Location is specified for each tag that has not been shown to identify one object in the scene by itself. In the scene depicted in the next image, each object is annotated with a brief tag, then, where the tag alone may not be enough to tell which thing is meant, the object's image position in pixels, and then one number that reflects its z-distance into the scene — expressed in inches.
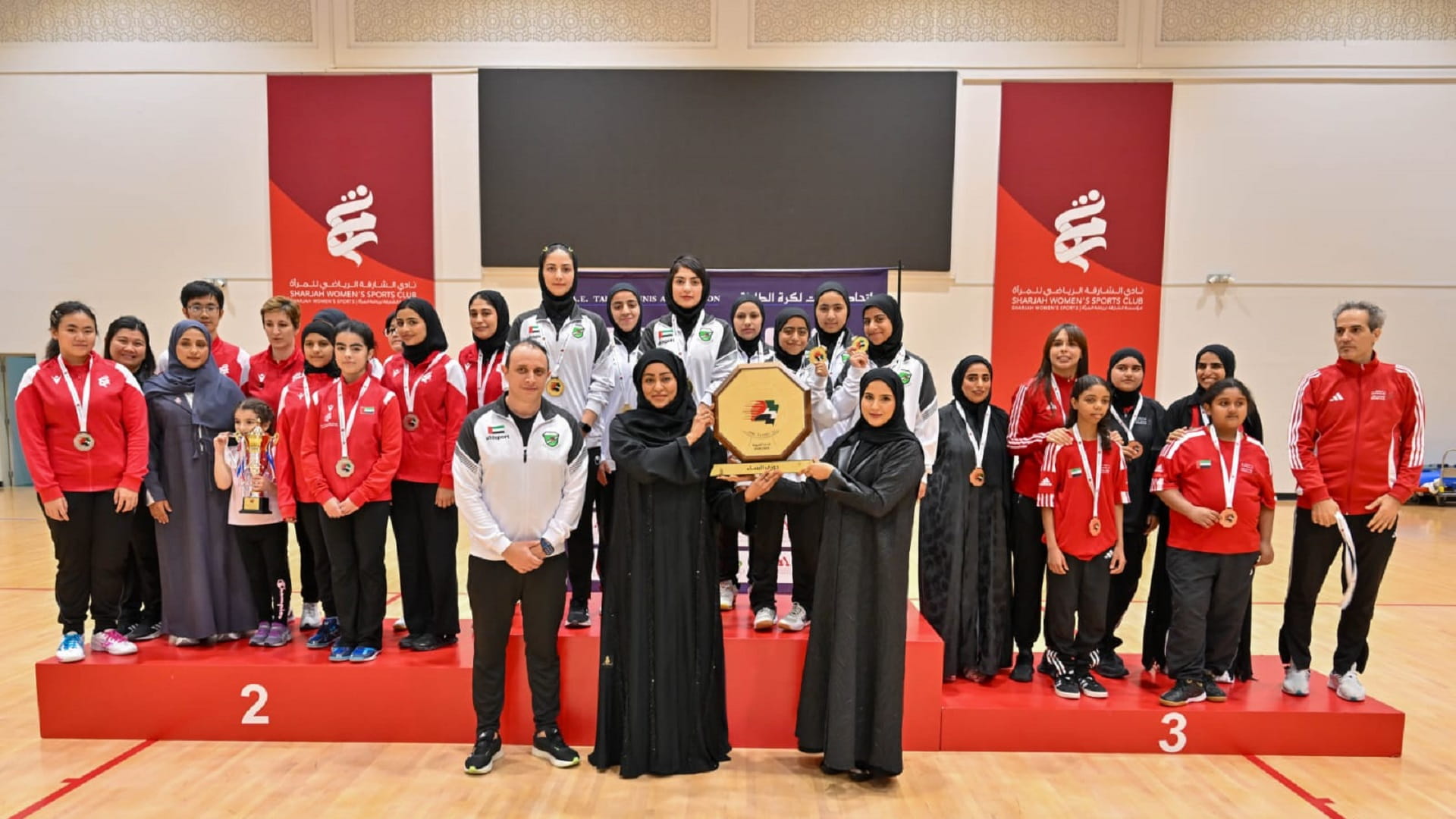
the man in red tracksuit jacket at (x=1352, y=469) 136.9
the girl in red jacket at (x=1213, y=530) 133.8
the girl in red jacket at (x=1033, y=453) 145.8
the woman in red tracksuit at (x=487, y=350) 142.9
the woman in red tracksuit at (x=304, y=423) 136.6
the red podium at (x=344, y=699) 134.9
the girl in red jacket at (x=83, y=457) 135.7
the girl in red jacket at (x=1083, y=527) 136.9
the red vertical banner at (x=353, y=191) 388.2
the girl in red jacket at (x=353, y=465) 134.3
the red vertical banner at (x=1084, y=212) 382.0
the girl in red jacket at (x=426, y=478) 139.9
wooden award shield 114.6
